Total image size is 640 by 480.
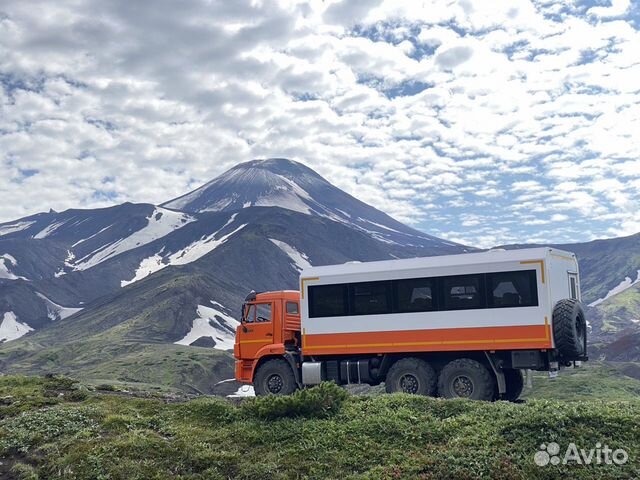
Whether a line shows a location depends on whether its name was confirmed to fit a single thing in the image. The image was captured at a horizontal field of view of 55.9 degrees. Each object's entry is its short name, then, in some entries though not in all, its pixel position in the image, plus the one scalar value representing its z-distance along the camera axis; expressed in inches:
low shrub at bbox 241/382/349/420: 575.8
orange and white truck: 723.4
